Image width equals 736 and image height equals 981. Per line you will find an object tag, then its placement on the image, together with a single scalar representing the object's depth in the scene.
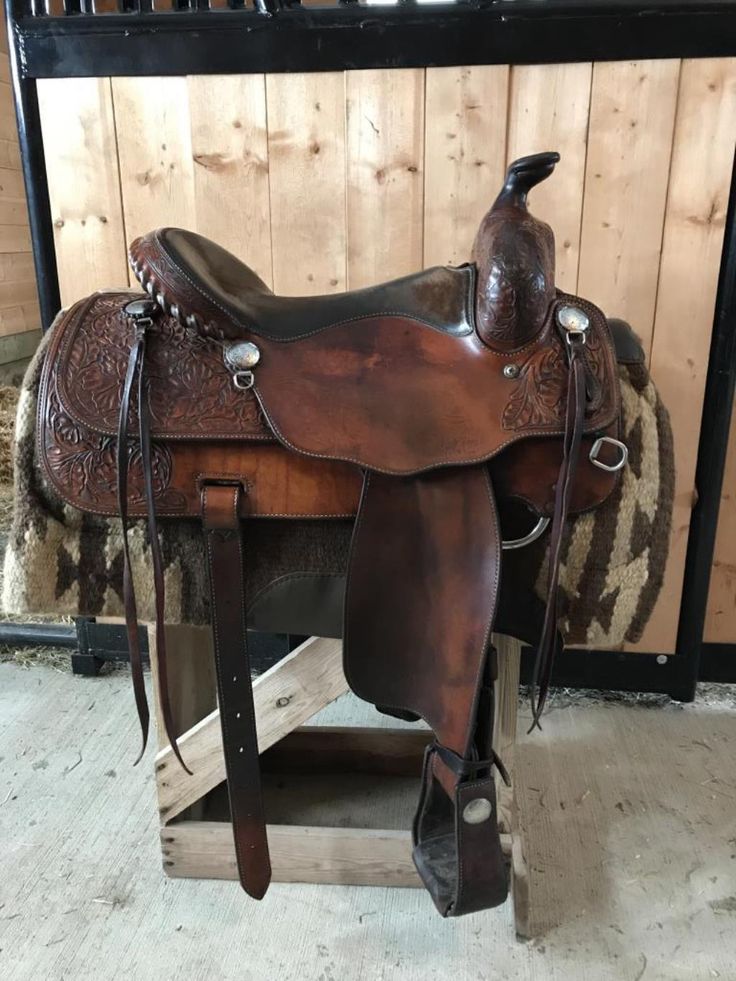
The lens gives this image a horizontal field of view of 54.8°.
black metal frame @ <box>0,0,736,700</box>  1.40
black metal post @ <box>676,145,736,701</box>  1.54
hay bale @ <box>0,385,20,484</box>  2.30
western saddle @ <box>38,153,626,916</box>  0.85
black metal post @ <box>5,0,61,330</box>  1.52
